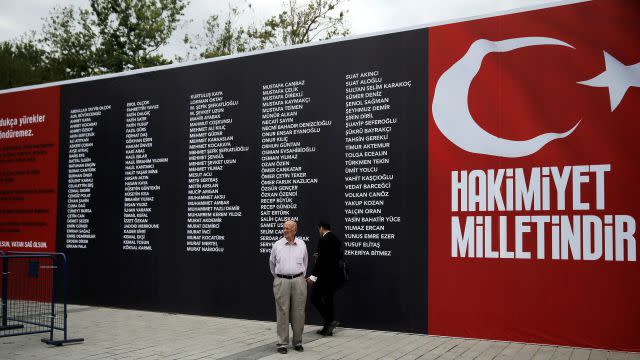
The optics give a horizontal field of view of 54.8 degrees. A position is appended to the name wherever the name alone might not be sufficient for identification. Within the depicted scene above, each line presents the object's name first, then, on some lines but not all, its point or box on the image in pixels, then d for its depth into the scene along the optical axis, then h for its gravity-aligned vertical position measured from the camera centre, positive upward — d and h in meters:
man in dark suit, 8.77 -1.09
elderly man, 7.64 -1.06
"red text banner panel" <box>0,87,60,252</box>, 12.92 +0.61
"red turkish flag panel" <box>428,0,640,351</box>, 7.89 +0.33
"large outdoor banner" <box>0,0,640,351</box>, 8.05 +0.36
